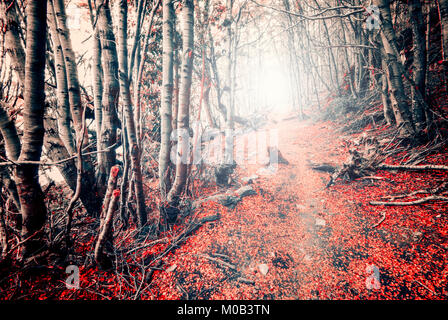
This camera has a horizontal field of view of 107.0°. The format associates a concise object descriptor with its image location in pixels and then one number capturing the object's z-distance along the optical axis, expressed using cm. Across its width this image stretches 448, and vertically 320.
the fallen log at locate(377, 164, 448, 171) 357
